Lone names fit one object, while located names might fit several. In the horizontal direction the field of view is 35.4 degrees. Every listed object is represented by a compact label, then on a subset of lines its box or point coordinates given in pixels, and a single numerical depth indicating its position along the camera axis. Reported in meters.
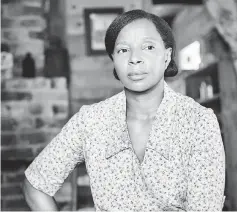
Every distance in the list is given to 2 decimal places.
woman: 1.16
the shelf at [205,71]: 4.46
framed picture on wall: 3.80
